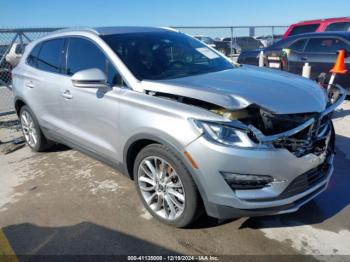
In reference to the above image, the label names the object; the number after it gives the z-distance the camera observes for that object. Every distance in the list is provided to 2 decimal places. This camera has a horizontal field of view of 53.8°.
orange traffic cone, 6.88
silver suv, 2.63
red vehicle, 10.71
